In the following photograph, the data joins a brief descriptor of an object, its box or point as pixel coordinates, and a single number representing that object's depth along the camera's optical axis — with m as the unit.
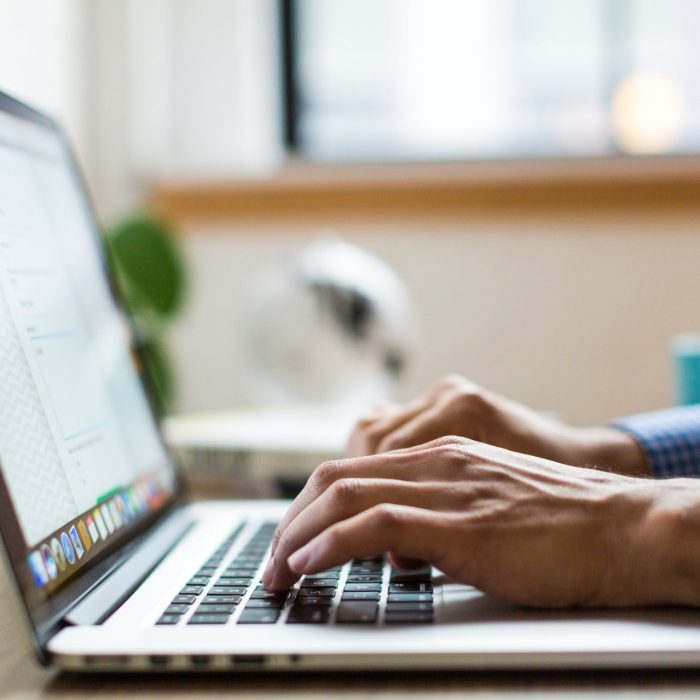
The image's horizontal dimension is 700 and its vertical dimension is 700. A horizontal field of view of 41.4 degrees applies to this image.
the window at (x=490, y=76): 1.75
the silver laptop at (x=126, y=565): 0.35
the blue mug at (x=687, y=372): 0.80
